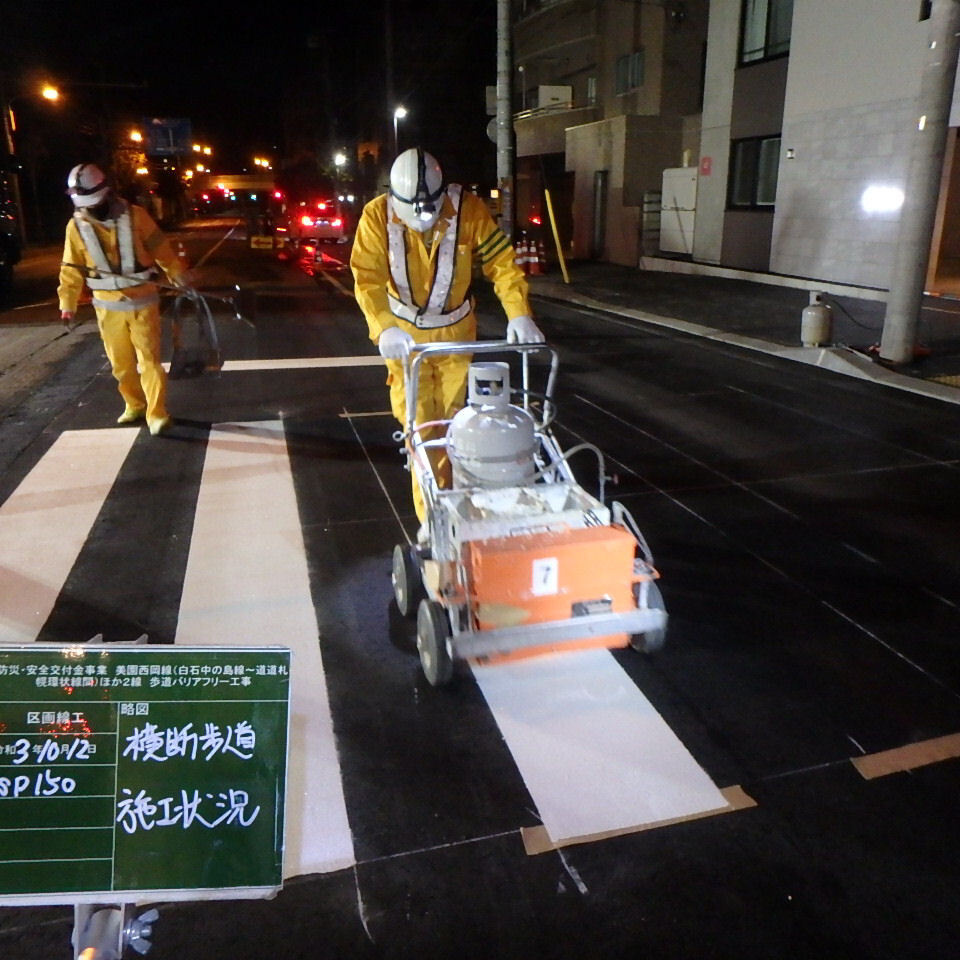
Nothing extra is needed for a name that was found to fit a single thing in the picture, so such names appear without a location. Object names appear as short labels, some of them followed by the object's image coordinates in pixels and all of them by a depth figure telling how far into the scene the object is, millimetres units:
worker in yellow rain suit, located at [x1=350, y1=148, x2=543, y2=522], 4441
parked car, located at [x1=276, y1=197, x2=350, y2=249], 24172
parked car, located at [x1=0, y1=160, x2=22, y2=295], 18359
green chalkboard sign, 2027
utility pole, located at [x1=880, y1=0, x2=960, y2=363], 8539
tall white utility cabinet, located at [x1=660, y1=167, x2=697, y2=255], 21344
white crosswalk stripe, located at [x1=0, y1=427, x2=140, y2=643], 4402
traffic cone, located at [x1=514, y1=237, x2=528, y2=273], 18881
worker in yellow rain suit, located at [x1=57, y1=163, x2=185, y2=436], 6777
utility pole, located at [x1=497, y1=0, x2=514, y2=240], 16594
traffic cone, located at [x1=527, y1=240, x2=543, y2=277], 19859
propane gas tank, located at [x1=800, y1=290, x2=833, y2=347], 10398
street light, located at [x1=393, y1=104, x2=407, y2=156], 35188
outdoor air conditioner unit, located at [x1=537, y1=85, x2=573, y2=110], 30438
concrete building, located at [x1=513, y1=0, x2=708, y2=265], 23812
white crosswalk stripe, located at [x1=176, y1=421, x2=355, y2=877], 2924
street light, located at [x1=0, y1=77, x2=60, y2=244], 33875
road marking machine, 3438
